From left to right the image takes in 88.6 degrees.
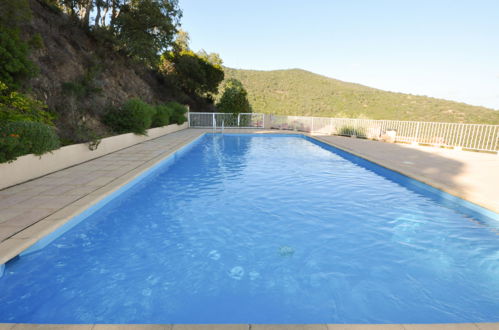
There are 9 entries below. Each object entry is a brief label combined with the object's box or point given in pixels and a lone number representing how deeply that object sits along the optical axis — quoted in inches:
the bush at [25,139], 162.2
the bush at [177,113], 614.2
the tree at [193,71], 846.5
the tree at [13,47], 239.1
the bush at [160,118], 499.6
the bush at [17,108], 205.9
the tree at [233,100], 751.7
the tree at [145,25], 497.0
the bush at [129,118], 358.9
